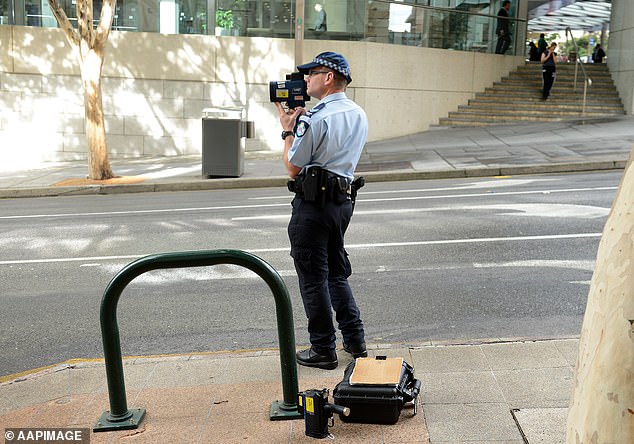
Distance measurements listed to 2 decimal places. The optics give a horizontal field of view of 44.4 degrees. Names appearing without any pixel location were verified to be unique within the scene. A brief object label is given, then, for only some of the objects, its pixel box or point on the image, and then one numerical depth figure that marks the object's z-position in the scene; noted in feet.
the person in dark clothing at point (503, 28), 81.87
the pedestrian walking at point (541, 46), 95.96
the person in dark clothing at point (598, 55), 98.27
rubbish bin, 52.49
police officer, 15.90
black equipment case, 13.34
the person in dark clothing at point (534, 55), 96.84
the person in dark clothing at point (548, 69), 73.77
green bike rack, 12.73
